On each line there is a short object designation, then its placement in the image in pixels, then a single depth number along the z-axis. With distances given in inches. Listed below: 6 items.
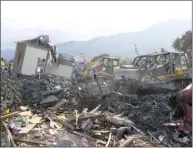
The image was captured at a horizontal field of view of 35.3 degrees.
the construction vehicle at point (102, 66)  730.2
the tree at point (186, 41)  891.7
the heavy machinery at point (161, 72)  497.7
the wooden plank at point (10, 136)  291.1
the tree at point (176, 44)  1060.5
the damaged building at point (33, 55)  759.7
